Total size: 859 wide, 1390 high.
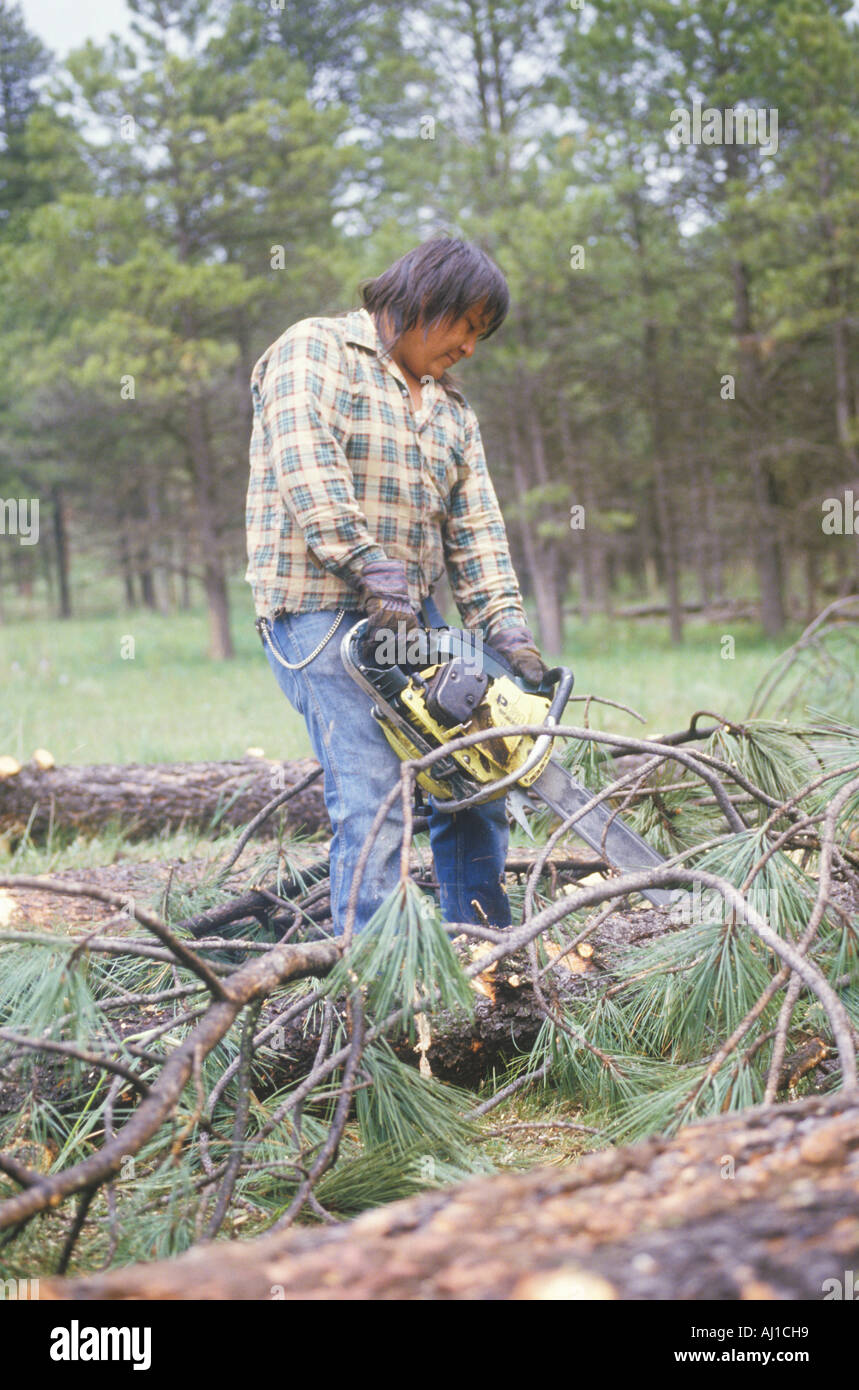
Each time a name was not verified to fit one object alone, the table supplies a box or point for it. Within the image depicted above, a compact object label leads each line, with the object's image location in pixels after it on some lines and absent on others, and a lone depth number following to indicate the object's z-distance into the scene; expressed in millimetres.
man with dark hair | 2371
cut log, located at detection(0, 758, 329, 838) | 4527
